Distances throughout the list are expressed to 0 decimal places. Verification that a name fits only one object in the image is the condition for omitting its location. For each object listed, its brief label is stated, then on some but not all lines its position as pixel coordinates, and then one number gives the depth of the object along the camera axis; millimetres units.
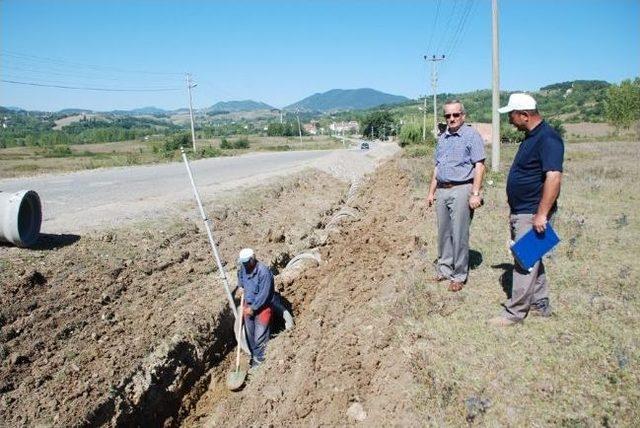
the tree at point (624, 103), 53691
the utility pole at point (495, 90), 17016
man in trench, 6289
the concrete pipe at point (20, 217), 6691
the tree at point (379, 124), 110375
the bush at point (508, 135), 63847
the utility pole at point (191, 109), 40581
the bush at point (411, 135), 48222
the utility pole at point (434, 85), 45578
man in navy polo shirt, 4074
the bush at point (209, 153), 38891
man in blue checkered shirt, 5242
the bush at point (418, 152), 29906
